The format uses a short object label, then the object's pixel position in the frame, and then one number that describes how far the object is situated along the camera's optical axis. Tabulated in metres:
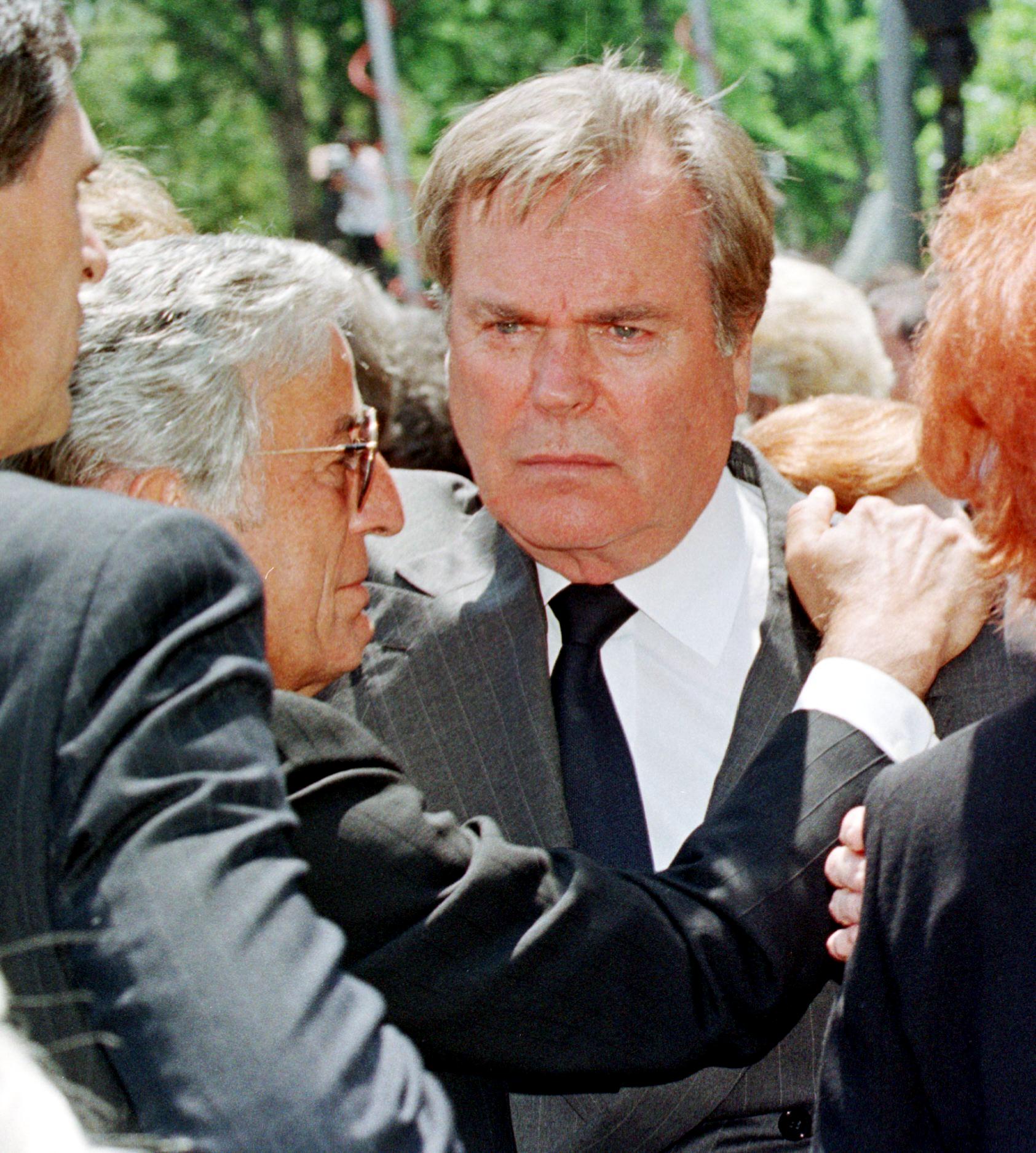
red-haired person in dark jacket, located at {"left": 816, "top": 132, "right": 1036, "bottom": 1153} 1.45
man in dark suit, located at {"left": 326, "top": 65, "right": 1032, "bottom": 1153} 2.26
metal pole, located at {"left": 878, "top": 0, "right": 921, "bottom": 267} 7.82
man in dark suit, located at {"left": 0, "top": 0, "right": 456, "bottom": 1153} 1.09
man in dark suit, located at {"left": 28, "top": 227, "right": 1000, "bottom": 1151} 1.70
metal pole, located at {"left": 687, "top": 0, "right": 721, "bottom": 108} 12.19
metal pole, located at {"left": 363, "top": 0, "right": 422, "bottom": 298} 10.71
